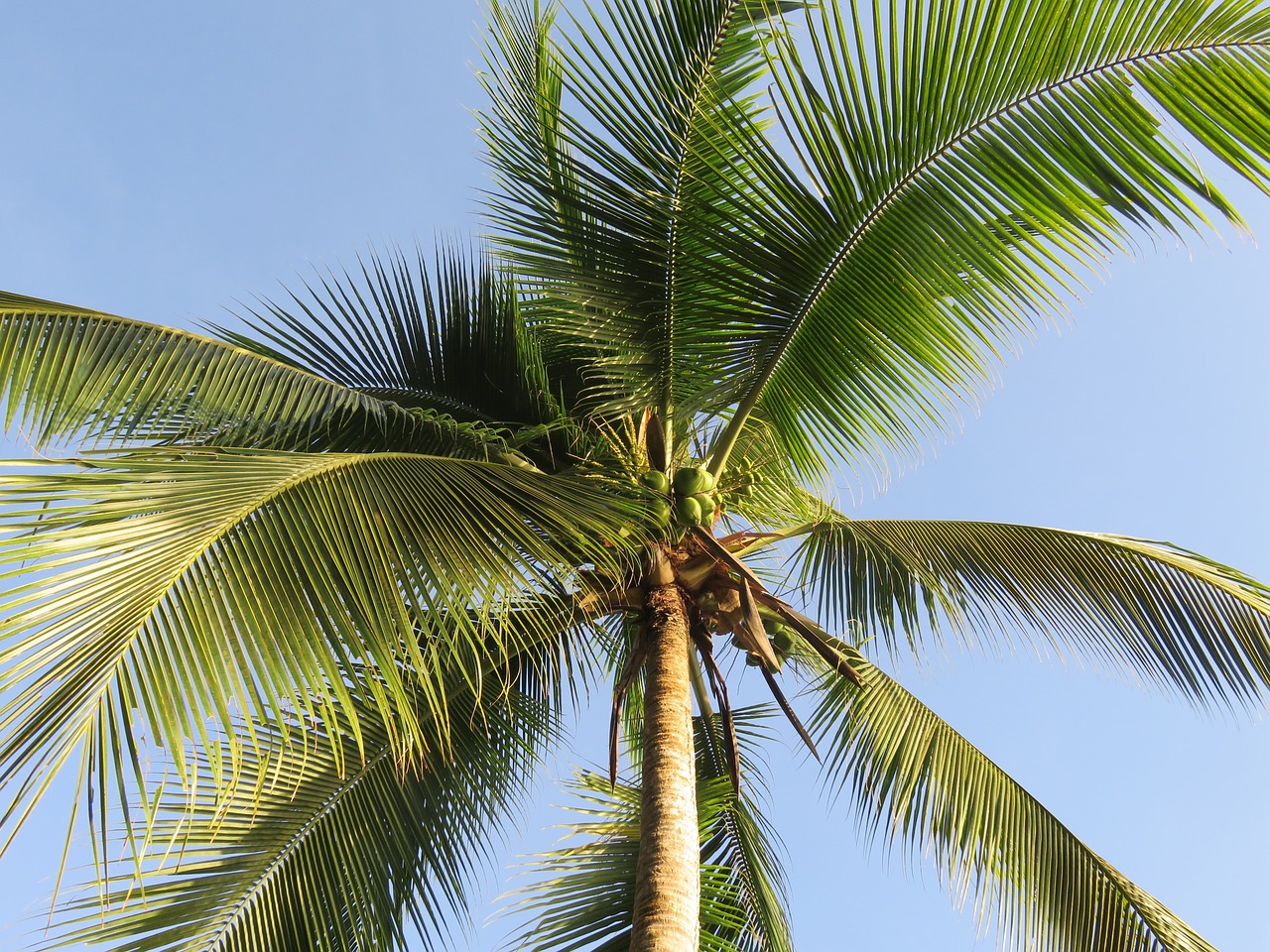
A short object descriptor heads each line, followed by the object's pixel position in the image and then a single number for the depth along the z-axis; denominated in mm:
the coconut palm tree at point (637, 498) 3074
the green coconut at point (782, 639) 5121
